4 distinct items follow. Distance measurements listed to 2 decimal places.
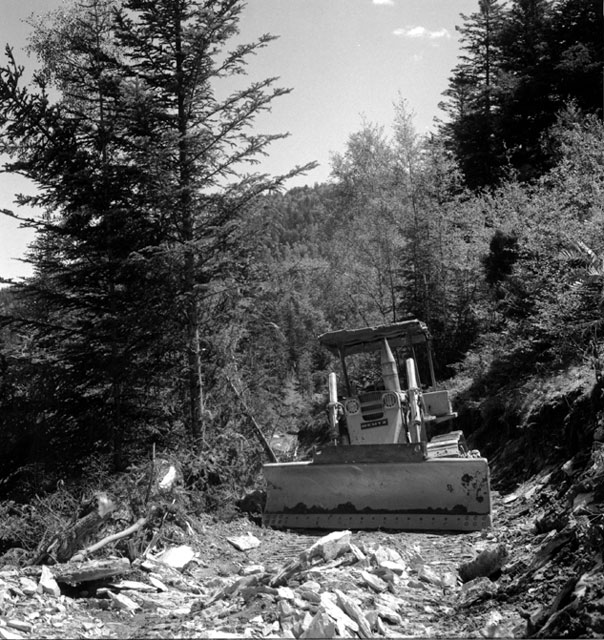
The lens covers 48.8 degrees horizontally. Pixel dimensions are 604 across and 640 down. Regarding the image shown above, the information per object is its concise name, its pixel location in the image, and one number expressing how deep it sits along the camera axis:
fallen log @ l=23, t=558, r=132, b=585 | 5.86
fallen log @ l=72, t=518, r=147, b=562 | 6.51
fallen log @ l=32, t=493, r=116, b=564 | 6.74
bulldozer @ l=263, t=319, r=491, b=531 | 8.20
